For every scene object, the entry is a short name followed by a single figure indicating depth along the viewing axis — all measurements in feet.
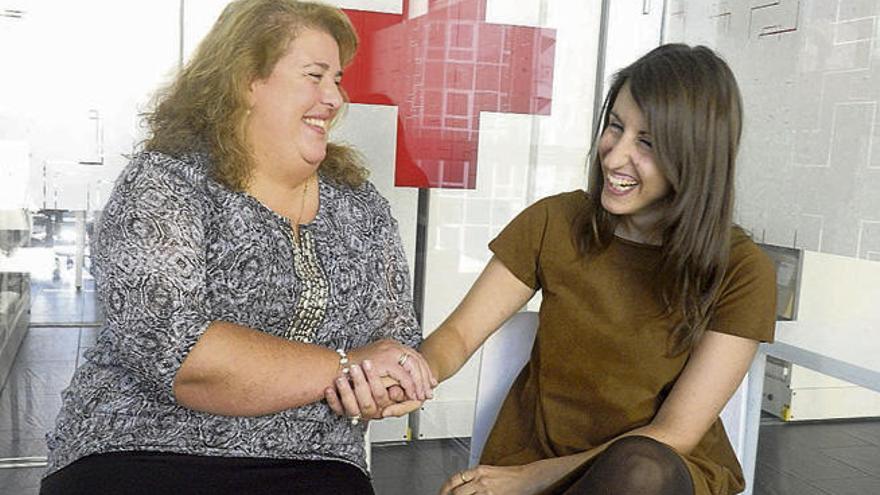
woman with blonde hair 4.68
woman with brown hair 4.98
